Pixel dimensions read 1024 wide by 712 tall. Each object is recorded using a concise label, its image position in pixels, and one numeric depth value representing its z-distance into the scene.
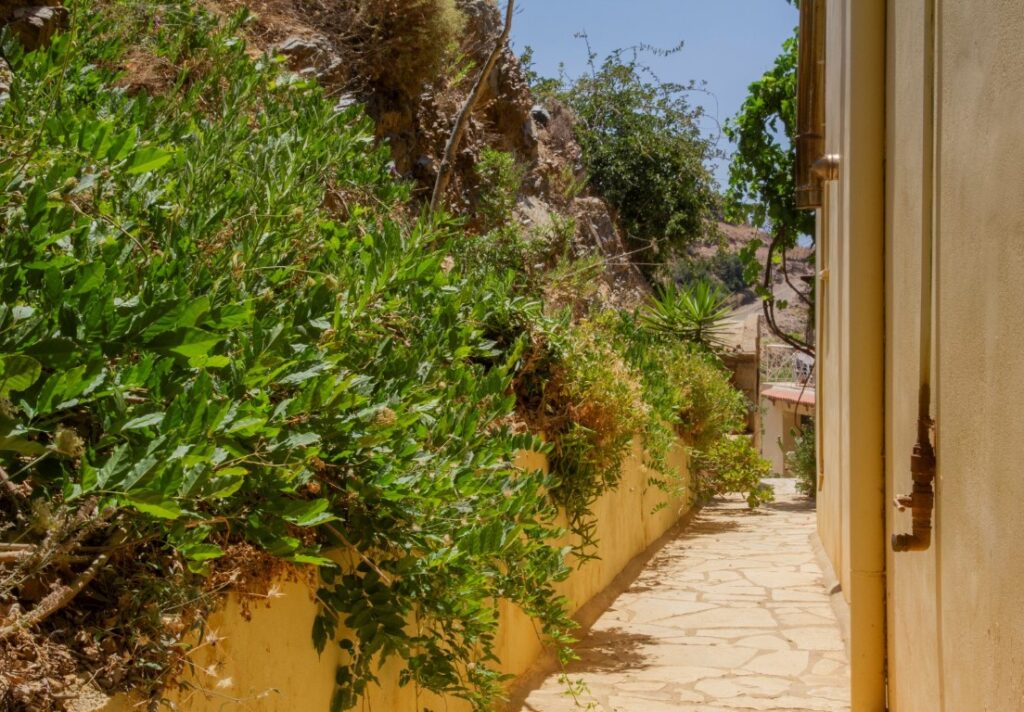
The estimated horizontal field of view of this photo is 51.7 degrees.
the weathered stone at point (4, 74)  3.79
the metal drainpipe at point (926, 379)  3.25
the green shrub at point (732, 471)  13.67
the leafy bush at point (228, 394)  1.77
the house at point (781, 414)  26.32
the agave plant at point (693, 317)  15.04
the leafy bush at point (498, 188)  8.10
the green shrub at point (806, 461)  16.27
